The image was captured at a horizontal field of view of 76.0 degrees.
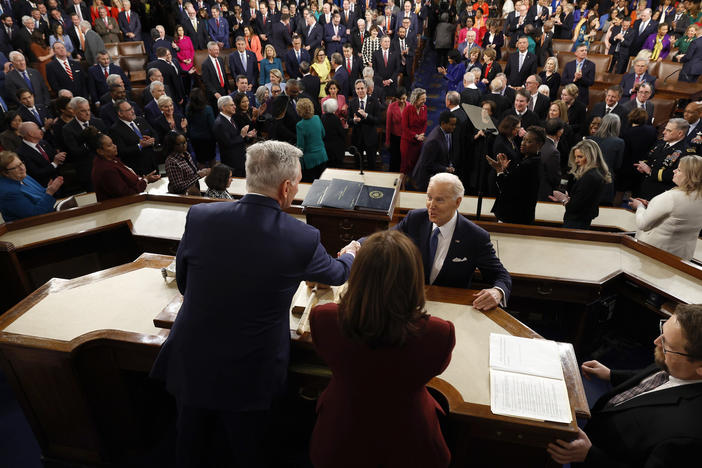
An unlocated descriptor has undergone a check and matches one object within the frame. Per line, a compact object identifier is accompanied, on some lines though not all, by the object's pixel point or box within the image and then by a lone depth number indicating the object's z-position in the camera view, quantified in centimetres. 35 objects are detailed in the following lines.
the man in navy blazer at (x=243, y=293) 161
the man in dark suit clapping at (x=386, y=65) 800
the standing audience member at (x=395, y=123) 613
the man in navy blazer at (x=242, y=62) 816
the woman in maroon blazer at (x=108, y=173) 368
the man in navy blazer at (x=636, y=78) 675
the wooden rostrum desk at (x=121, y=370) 179
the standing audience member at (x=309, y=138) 500
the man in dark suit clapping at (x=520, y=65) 753
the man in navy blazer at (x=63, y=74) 692
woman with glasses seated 338
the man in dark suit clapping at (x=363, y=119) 640
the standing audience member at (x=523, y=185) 365
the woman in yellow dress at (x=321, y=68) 786
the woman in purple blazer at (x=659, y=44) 884
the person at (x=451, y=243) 232
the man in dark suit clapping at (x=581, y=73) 733
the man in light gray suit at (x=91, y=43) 802
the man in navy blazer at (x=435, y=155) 471
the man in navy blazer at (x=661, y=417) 144
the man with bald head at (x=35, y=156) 455
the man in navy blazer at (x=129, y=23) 906
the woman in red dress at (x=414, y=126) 561
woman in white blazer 298
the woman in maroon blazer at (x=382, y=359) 129
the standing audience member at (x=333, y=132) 566
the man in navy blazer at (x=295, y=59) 853
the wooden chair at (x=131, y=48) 855
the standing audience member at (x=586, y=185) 351
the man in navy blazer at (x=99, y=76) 713
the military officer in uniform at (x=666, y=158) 452
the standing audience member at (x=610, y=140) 499
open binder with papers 167
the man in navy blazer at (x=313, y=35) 941
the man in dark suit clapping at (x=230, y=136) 543
